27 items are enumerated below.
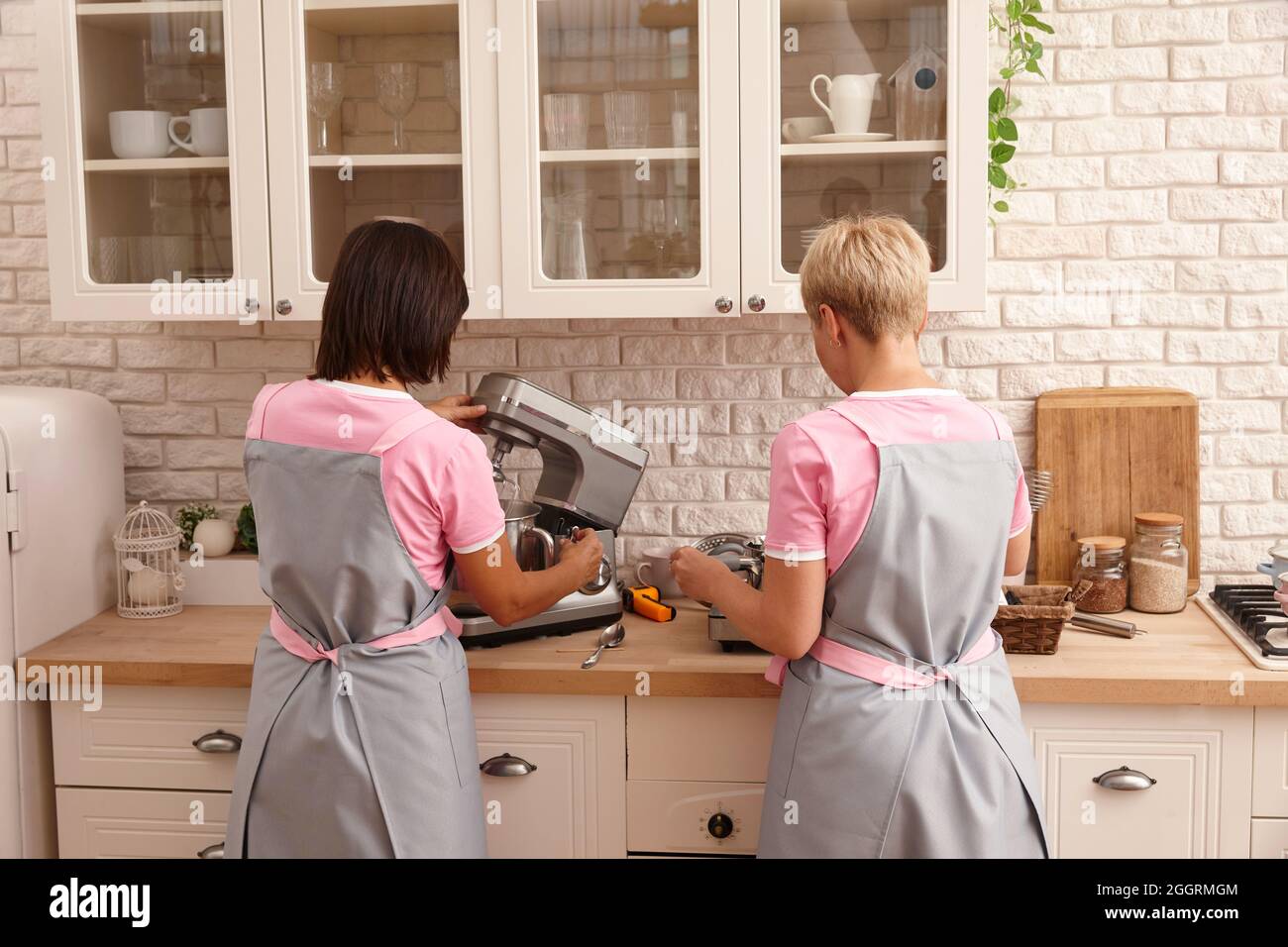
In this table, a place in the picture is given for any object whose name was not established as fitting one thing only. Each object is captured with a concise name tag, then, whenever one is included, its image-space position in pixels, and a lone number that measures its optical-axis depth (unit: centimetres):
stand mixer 208
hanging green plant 235
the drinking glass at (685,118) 216
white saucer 216
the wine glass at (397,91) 221
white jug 216
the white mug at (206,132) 224
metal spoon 212
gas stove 198
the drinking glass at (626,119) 220
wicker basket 203
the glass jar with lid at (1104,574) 232
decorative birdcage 239
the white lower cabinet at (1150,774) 195
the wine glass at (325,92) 222
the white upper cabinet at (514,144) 213
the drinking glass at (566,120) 219
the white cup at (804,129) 215
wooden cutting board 246
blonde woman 162
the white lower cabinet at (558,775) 204
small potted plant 251
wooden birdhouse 211
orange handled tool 230
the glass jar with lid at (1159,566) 231
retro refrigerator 211
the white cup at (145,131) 228
